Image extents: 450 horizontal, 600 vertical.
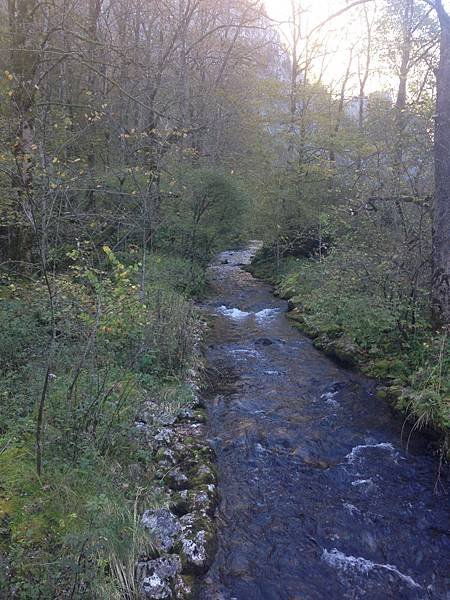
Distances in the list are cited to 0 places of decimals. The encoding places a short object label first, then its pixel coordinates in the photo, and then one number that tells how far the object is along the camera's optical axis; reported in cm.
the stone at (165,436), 571
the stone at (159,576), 357
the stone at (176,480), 500
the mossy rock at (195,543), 402
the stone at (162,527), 407
